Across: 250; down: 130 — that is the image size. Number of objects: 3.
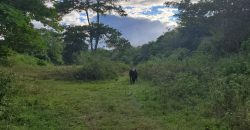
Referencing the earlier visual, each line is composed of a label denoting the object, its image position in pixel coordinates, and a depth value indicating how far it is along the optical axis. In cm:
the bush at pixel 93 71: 1399
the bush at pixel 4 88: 623
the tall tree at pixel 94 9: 2269
